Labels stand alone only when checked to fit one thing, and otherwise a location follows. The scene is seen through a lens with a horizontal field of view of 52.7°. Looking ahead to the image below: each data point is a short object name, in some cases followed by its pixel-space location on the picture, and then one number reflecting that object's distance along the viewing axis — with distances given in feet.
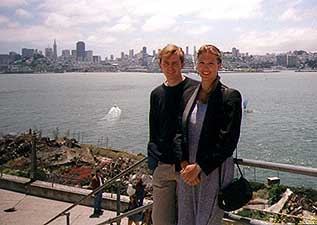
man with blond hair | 6.27
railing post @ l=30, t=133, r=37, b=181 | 23.14
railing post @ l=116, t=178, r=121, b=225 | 15.84
